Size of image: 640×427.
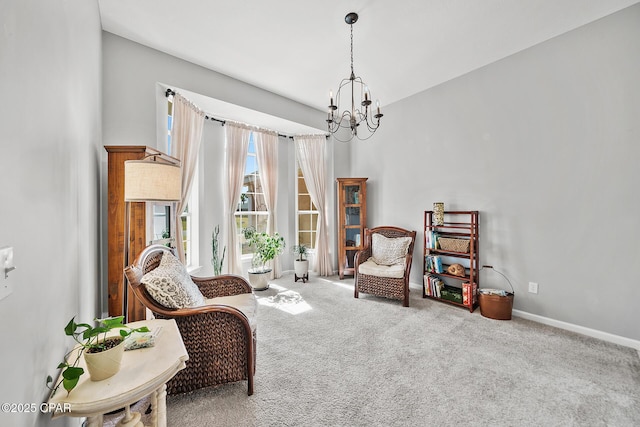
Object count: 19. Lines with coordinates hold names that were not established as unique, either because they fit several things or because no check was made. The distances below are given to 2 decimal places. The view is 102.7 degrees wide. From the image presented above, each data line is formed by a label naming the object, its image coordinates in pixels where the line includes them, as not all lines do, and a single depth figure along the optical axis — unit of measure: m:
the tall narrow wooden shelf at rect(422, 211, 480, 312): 3.14
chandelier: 2.33
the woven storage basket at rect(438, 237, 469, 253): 3.20
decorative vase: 3.45
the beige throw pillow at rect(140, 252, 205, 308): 1.59
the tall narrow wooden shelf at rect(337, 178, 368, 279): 4.53
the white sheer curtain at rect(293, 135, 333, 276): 4.76
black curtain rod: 2.99
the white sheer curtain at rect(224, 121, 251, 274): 3.96
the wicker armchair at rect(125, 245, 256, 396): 1.66
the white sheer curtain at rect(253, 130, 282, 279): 4.38
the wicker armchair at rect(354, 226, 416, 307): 3.29
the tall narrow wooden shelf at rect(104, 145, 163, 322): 2.01
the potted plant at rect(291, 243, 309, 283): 4.32
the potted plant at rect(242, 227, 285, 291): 3.90
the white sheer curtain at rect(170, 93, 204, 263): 3.12
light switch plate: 0.62
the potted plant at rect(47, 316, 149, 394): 0.83
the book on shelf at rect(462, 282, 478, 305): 3.11
